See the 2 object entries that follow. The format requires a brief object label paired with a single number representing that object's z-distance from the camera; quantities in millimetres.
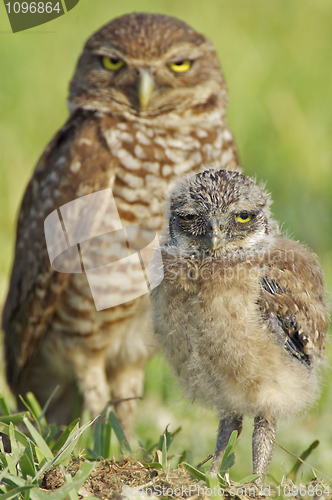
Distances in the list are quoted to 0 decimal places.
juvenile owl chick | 4051
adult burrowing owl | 6711
